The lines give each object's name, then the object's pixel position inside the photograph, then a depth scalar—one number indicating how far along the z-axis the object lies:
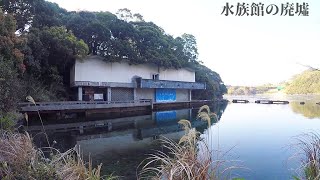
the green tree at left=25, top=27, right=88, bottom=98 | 13.61
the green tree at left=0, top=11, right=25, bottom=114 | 6.62
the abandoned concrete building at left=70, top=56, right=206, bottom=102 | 16.74
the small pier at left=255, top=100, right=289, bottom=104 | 29.86
